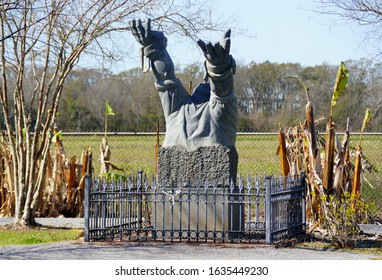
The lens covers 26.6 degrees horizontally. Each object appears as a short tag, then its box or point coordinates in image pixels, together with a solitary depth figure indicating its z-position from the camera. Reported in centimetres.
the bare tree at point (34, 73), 1563
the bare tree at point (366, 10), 1523
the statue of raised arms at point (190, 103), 1314
